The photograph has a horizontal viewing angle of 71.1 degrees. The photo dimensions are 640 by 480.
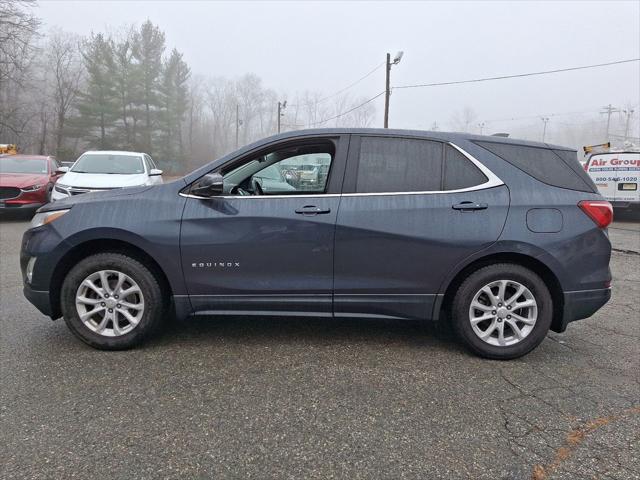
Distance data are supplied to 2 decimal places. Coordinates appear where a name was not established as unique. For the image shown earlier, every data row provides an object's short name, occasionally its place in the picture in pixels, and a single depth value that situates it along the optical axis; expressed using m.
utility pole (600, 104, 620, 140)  76.38
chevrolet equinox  3.28
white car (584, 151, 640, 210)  12.38
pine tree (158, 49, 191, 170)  53.31
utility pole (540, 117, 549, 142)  72.56
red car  9.97
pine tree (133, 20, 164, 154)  51.56
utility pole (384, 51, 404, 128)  25.38
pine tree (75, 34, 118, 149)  47.84
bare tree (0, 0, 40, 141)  29.22
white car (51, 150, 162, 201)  8.27
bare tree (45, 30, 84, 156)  51.78
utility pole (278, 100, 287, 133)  47.44
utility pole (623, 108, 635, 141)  75.71
